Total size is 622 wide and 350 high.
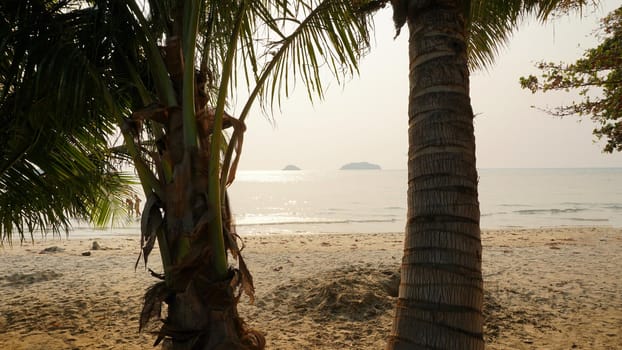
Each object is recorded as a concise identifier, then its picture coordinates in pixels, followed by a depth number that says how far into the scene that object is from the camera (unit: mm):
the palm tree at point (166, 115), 2551
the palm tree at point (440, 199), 1725
